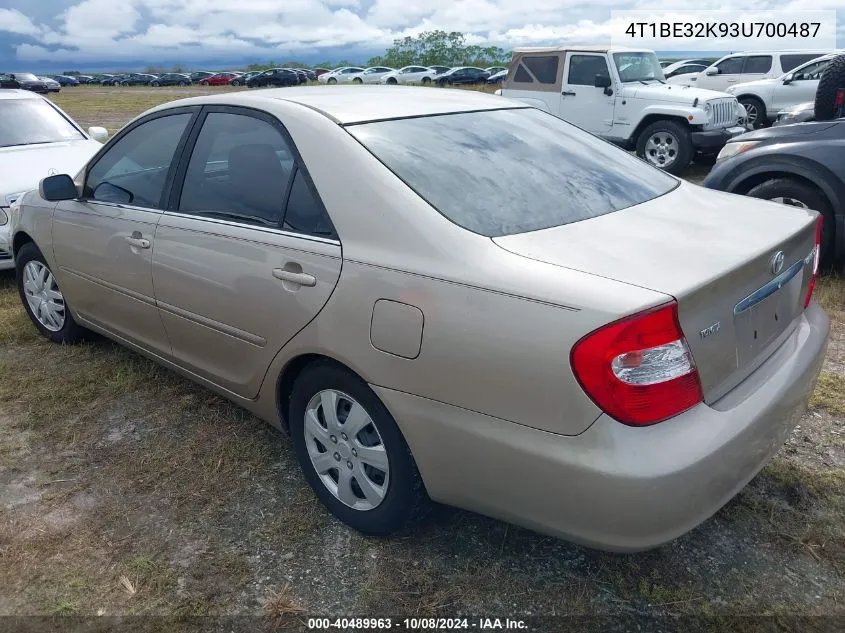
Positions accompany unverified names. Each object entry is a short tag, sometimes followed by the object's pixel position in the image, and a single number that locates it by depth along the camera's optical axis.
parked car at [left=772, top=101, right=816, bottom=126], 7.66
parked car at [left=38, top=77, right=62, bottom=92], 46.38
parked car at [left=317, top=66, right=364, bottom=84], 50.25
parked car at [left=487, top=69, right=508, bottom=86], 42.47
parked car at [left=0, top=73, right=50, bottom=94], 39.37
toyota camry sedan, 1.91
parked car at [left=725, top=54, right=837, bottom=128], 13.38
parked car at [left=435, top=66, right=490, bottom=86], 44.59
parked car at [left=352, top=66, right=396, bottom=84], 48.16
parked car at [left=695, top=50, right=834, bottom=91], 15.44
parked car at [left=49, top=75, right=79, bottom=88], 68.00
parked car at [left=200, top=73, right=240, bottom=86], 63.17
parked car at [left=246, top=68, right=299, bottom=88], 53.89
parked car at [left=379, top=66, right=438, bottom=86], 45.78
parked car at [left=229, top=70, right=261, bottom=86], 57.73
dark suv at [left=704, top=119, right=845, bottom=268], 5.05
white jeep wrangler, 10.22
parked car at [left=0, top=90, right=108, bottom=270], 5.83
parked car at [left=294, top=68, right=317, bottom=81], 57.47
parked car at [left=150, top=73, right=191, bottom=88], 68.94
